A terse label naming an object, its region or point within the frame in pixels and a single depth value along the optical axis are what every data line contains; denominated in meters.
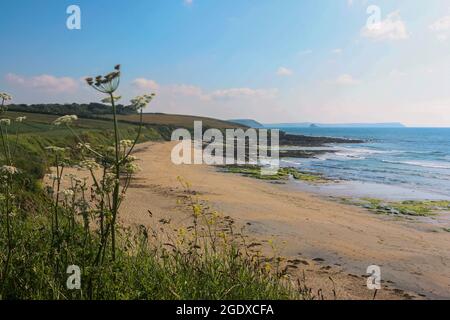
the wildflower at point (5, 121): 4.34
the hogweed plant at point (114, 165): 3.70
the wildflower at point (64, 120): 3.98
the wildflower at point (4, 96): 4.47
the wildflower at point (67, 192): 4.38
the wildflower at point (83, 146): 3.90
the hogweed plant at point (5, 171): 3.91
